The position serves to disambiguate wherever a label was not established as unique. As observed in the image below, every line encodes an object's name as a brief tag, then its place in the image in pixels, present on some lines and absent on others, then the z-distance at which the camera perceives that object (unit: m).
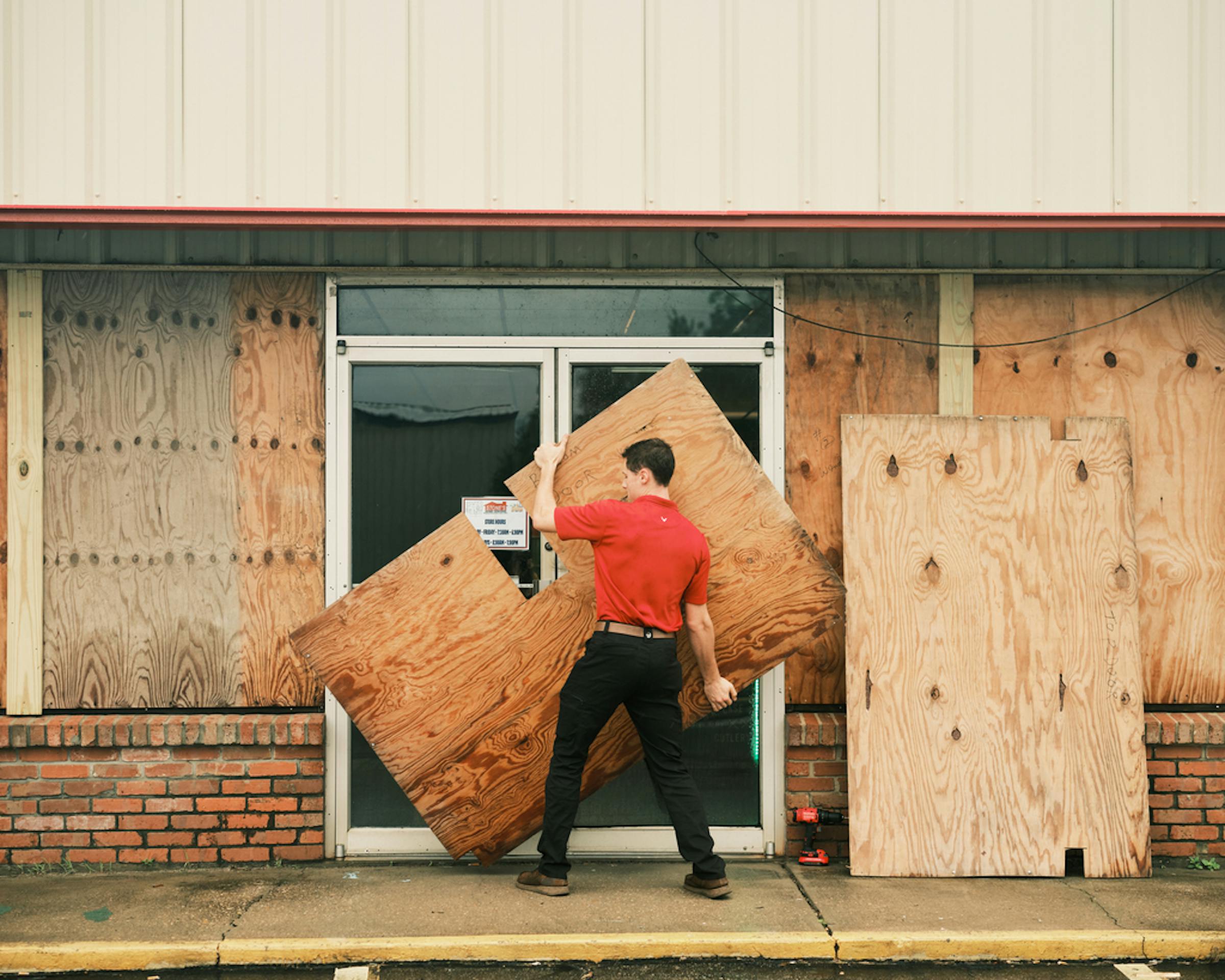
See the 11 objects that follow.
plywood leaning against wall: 5.17
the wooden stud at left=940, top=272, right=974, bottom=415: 5.54
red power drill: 5.19
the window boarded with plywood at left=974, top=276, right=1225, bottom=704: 5.50
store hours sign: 5.47
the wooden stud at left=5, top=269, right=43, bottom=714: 5.34
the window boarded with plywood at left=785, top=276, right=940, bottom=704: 5.50
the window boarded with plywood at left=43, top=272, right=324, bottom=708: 5.39
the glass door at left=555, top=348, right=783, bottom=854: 5.48
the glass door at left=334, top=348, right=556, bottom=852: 5.48
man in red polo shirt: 4.59
